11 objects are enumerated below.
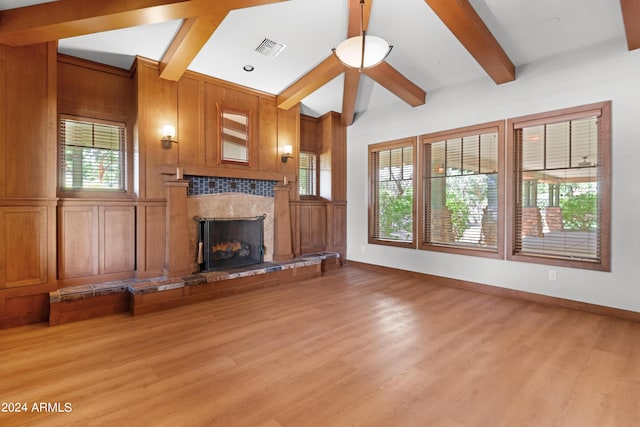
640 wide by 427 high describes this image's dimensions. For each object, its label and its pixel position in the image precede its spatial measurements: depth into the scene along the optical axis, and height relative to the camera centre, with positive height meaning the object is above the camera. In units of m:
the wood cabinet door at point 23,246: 3.23 -0.39
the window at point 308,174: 6.32 +0.80
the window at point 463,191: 4.52 +0.34
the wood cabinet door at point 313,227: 6.06 -0.32
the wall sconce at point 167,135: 4.15 +1.05
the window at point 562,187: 3.63 +0.32
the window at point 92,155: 3.89 +0.76
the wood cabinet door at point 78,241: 3.68 -0.38
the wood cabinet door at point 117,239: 3.96 -0.37
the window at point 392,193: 5.59 +0.37
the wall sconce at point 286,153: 5.51 +1.07
